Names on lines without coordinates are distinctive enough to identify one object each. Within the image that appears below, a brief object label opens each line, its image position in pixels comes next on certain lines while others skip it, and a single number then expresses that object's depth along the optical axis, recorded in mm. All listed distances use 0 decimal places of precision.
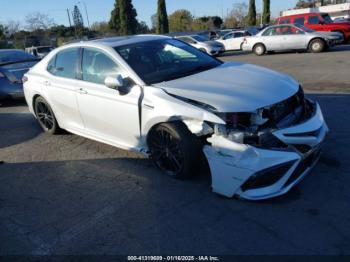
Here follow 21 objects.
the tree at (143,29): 49034
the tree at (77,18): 49906
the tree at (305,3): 79150
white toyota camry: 3420
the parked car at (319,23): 19266
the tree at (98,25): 62916
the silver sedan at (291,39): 16502
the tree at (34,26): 55031
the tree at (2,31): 47472
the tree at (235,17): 70812
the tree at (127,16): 41219
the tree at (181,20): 68875
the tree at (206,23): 64756
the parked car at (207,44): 21000
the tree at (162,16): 36344
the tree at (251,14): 45072
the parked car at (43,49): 25325
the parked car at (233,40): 23281
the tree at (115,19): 43938
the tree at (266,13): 45600
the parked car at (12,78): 8570
